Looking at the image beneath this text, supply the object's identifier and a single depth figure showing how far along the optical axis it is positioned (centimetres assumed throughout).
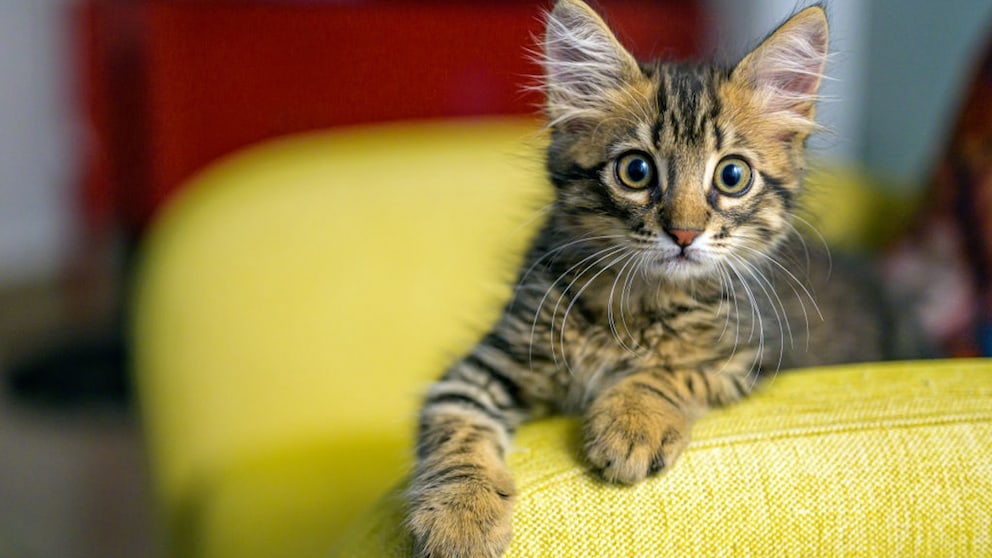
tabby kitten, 48
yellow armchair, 42
